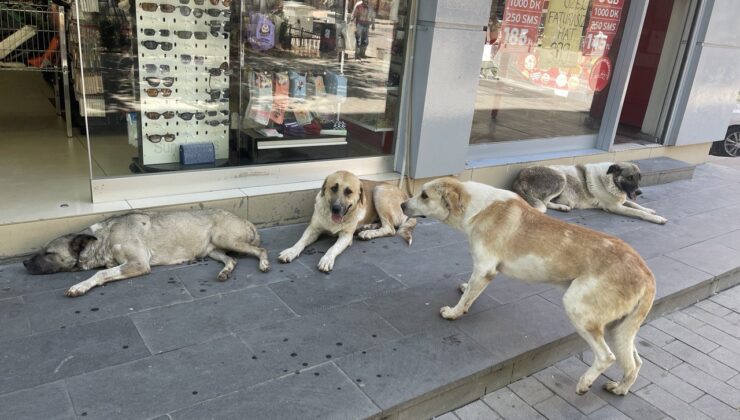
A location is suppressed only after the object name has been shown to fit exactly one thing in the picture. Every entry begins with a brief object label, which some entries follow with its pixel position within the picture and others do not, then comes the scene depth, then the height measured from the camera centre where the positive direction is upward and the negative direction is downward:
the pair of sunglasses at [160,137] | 5.43 -1.34
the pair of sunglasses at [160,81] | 5.31 -0.80
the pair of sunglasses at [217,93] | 5.69 -0.92
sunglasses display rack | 5.21 -0.73
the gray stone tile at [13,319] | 3.50 -2.13
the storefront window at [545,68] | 7.33 -0.48
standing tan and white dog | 3.50 -1.44
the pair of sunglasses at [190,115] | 5.56 -1.14
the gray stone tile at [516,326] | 3.96 -2.15
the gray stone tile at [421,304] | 4.12 -2.14
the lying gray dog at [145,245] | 4.21 -1.94
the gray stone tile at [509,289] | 4.69 -2.15
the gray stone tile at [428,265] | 4.89 -2.16
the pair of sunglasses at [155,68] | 5.26 -0.68
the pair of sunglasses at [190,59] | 5.40 -0.58
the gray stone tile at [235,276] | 4.31 -2.14
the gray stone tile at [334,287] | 4.26 -2.14
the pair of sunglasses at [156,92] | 5.34 -0.91
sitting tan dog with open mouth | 4.92 -1.87
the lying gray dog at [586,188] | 6.95 -1.85
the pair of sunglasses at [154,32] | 5.16 -0.34
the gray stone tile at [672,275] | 5.10 -2.12
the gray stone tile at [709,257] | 5.68 -2.11
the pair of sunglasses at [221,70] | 5.62 -0.68
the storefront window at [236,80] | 5.24 -0.79
